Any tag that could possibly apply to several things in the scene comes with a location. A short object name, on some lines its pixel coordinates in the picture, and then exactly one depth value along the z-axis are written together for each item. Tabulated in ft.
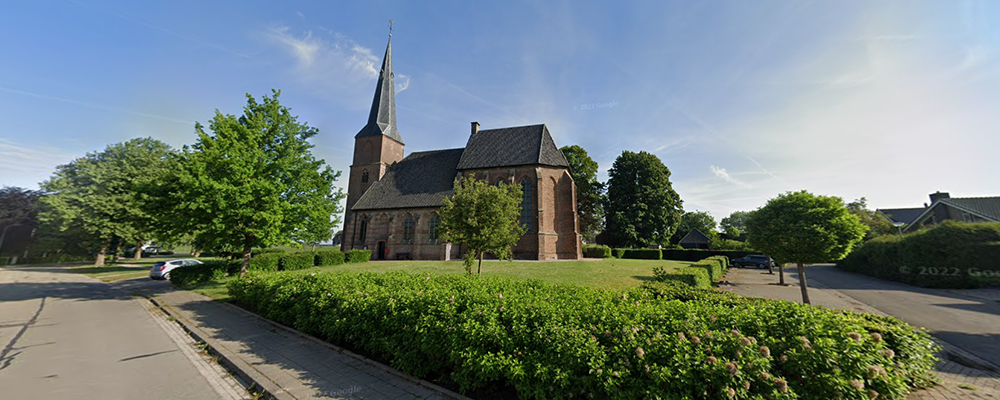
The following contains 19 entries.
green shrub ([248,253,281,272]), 56.29
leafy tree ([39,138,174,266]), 80.79
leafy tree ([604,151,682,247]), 119.85
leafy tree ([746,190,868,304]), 37.86
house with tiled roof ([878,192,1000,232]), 80.02
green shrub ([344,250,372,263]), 79.00
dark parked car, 99.82
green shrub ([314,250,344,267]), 70.26
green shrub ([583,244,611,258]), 102.48
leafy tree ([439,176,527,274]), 40.78
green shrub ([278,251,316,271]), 62.44
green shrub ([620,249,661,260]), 106.52
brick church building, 89.35
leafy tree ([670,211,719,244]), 201.98
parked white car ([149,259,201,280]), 58.85
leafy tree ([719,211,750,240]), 294.70
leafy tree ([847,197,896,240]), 112.98
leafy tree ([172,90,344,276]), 35.88
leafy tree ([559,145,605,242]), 124.67
